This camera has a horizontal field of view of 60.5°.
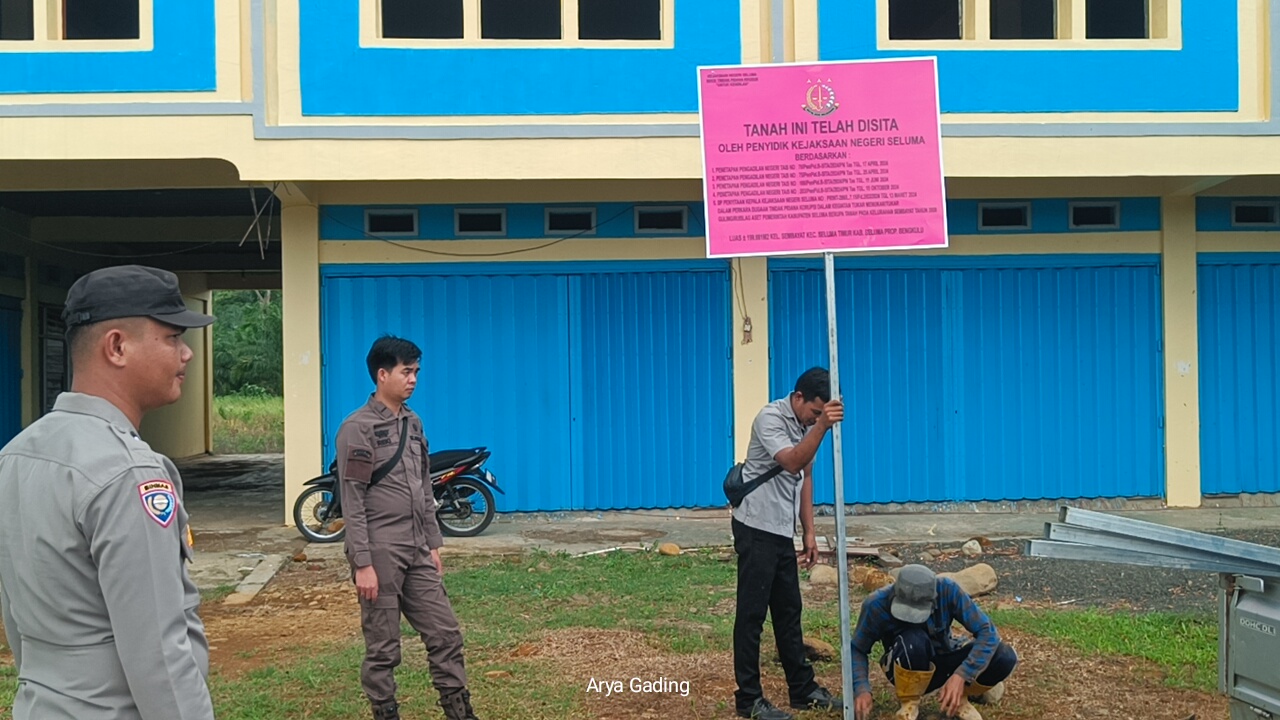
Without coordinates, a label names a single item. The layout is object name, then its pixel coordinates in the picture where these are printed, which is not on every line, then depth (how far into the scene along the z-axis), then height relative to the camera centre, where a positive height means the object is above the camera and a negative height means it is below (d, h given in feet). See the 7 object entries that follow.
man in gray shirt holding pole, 15.88 -2.85
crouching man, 15.16 -4.11
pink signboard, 15.12 +2.79
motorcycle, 31.94 -3.91
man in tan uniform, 14.84 -2.36
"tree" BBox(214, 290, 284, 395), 108.58 +1.73
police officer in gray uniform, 6.73 -1.15
